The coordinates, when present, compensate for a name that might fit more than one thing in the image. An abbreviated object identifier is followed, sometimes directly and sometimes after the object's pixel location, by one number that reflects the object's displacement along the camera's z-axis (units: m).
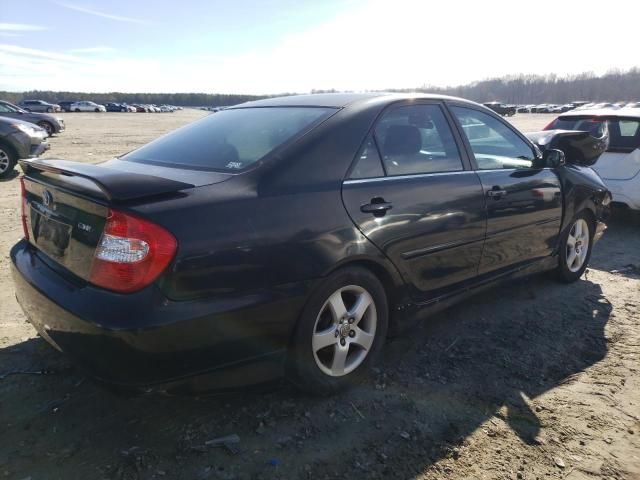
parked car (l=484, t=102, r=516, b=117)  59.51
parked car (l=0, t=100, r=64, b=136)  17.95
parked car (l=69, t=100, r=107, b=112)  66.69
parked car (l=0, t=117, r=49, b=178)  9.44
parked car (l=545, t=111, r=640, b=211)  6.29
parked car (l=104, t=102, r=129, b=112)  76.50
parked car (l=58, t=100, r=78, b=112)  66.11
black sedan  2.04
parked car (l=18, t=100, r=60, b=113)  43.23
